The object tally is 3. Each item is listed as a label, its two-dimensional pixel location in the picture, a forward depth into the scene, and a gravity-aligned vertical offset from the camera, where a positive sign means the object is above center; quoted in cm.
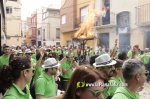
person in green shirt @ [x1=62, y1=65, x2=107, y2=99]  191 -33
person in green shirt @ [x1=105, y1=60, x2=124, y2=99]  372 -58
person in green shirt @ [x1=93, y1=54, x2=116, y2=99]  396 -36
